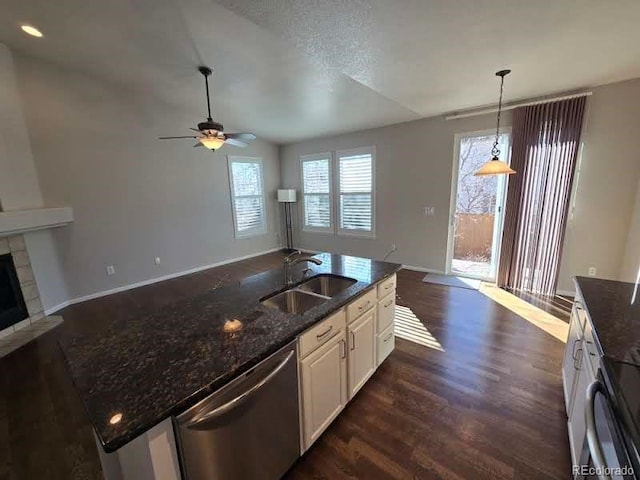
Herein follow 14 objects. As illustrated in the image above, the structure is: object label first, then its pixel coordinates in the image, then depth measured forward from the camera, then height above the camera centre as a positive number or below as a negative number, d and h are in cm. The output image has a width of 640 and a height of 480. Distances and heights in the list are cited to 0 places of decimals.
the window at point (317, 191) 584 -2
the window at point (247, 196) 561 -7
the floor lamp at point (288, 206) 620 -37
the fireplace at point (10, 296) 303 -113
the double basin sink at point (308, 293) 177 -74
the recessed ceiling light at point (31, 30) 263 +174
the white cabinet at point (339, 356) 139 -104
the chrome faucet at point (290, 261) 185 -51
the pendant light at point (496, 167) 246 +16
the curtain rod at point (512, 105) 313 +105
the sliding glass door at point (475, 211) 394 -42
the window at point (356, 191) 518 -4
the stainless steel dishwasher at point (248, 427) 89 -92
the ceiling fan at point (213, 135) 275 +64
